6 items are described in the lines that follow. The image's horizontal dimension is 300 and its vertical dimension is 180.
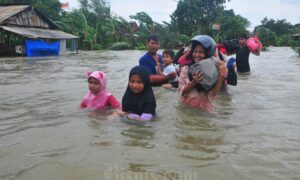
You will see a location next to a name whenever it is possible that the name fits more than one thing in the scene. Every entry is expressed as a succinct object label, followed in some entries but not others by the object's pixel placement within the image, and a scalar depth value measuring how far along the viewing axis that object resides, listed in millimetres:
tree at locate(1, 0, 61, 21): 29867
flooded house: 18195
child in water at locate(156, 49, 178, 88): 5668
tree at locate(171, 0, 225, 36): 35541
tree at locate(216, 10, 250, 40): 35323
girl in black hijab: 3363
